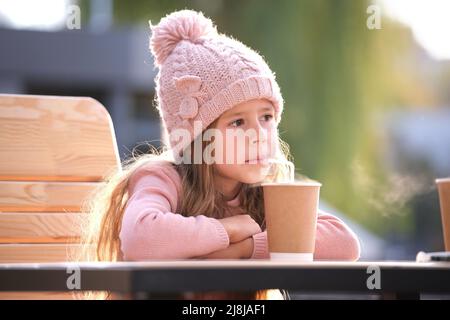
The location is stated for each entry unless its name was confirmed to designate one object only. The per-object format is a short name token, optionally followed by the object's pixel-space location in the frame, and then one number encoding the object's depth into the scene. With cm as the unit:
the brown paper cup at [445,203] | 466
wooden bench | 525
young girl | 488
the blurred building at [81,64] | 2666
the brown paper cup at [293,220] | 466
